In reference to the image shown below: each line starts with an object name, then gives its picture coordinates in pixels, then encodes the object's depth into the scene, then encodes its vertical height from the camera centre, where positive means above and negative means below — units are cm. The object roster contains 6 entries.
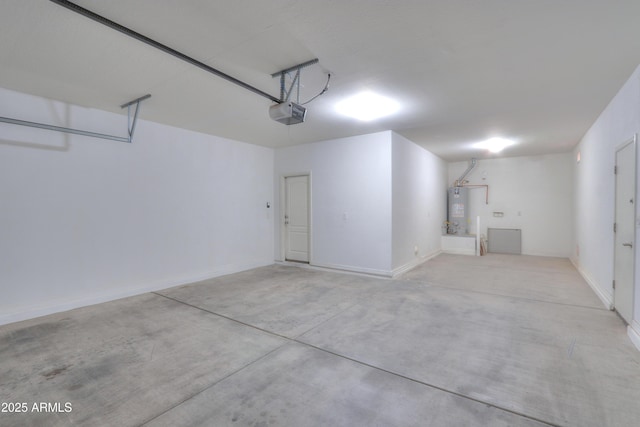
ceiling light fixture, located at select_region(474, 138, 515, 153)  593 +139
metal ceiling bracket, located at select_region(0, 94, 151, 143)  333 +103
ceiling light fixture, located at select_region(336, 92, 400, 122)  361 +139
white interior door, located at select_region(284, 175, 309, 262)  641 -20
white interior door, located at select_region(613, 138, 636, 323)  294 -26
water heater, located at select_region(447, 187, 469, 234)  840 -5
